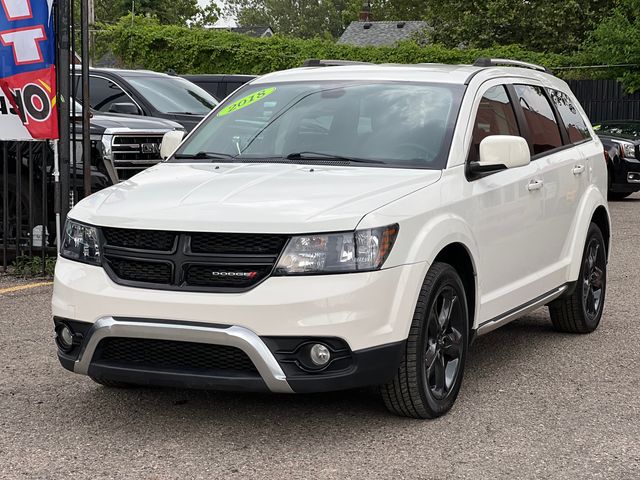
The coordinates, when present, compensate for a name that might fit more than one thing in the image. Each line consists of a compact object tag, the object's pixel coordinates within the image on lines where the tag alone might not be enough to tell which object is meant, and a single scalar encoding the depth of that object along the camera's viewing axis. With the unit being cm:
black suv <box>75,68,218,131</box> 1377
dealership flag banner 934
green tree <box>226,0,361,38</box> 11200
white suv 489
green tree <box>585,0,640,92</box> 3019
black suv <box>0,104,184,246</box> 1050
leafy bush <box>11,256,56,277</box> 1011
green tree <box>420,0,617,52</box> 4494
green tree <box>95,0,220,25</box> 6812
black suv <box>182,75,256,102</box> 2120
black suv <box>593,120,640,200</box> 1912
